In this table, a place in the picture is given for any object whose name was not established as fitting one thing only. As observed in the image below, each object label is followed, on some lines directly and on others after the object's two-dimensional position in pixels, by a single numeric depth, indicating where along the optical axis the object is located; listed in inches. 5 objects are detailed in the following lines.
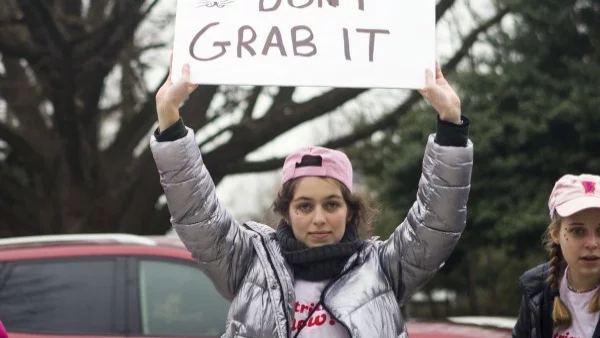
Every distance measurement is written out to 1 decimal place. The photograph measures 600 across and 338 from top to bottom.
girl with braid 122.3
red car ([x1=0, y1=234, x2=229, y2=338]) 207.0
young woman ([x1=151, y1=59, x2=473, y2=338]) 116.7
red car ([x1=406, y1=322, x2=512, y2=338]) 200.7
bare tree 477.4
